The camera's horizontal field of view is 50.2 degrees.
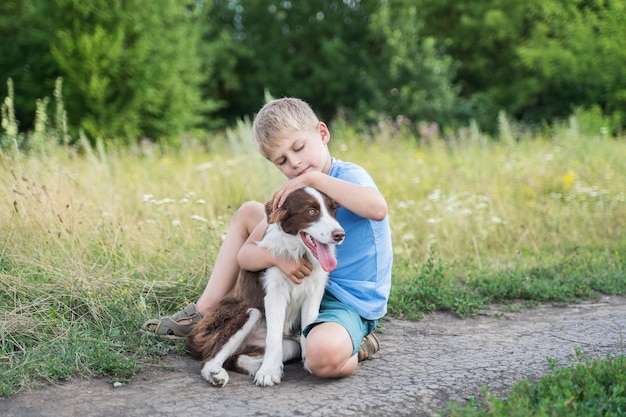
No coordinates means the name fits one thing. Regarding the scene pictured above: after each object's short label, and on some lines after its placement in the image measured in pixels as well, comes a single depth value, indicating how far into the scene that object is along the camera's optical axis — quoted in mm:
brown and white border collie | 3609
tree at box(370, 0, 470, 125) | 19984
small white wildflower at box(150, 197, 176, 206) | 6149
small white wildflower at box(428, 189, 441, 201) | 7301
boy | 3738
